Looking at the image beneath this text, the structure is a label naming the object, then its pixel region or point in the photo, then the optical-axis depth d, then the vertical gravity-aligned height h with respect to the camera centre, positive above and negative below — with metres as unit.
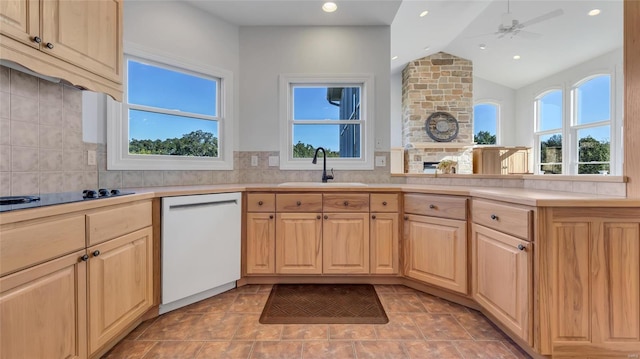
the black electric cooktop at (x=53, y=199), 1.02 -0.09
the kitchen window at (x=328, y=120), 2.79 +0.65
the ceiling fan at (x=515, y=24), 3.90 +2.51
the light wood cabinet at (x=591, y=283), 1.26 -0.50
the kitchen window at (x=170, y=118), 2.13 +0.56
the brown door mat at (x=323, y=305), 1.76 -0.93
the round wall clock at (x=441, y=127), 6.55 +1.33
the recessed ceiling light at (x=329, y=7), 2.43 +1.64
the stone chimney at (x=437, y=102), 6.56 +1.98
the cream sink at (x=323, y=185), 2.27 -0.05
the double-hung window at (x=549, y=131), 6.65 +1.30
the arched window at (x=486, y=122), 7.60 +1.69
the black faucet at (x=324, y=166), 2.65 +0.14
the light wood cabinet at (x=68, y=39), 1.09 +0.68
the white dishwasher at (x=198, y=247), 1.80 -0.50
